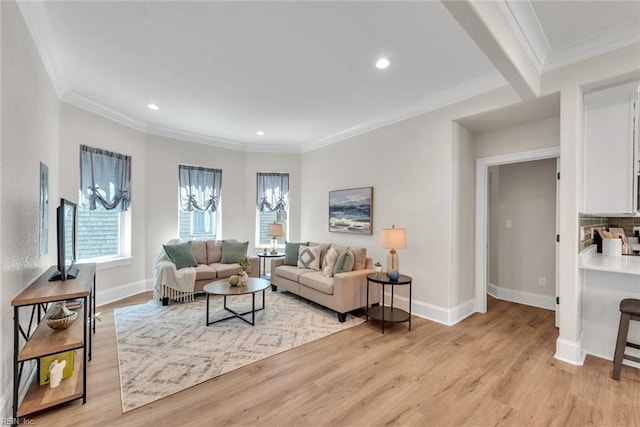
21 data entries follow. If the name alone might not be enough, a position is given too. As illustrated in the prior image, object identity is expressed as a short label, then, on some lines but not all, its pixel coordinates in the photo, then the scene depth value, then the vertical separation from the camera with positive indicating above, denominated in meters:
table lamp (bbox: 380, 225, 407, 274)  3.35 -0.33
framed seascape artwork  4.50 +0.06
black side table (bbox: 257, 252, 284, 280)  5.34 -0.84
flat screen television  2.14 -0.27
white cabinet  2.54 +0.60
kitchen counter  2.28 -0.44
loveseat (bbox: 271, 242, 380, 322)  3.50 -0.90
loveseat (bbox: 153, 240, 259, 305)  4.05 -0.87
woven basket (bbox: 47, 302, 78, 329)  2.01 -0.78
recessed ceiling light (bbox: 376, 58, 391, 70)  2.72 +1.51
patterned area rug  2.26 -1.35
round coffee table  3.29 -0.93
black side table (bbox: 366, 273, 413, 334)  3.26 -1.24
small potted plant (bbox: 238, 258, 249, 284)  3.55 -0.77
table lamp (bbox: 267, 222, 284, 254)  5.56 -0.36
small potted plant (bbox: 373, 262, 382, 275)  3.76 -0.75
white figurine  1.97 -1.16
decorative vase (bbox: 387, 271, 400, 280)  3.34 -0.74
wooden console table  1.73 -0.87
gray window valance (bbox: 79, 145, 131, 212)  3.94 +0.50
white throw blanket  4.02 -1.02
